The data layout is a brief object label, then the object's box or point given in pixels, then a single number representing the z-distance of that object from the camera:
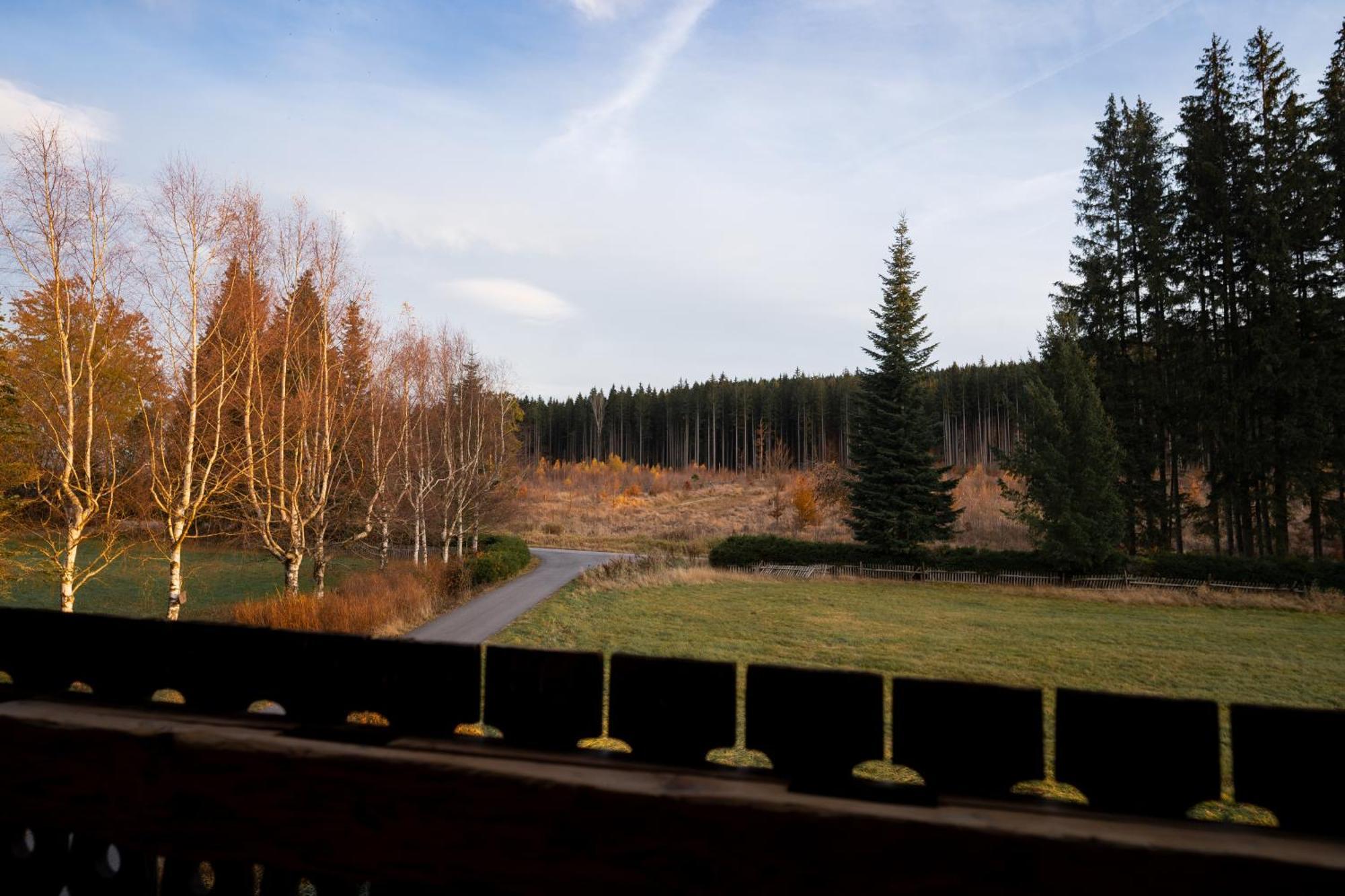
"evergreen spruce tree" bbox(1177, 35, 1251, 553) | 23.55
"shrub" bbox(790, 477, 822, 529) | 34.81
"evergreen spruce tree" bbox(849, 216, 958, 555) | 26.64
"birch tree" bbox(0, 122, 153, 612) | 10.28
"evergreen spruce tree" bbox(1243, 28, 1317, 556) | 21.98
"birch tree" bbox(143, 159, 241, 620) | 12.11
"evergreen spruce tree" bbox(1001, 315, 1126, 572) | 22.69
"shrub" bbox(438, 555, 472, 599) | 20.38
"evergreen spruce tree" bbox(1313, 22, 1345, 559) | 21.42
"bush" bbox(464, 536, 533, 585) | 21.97
